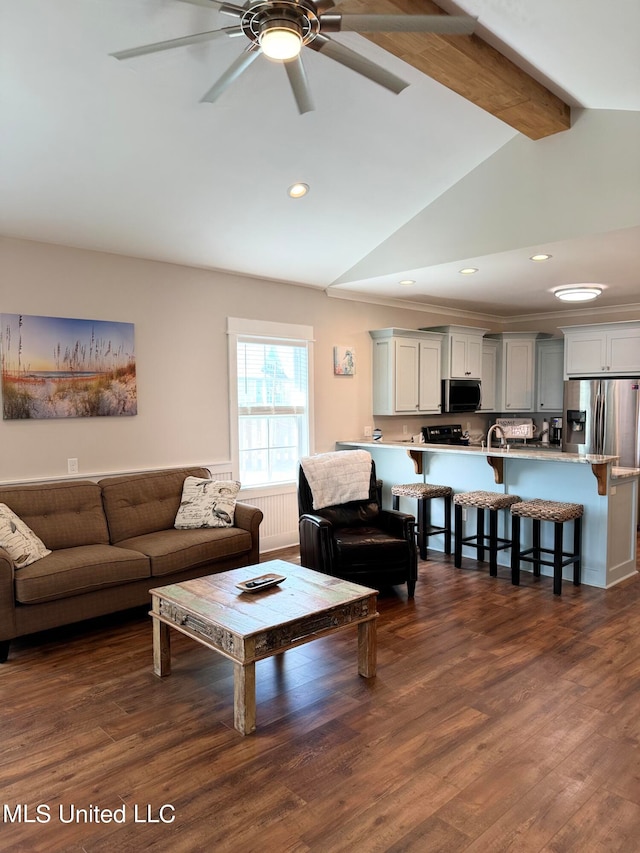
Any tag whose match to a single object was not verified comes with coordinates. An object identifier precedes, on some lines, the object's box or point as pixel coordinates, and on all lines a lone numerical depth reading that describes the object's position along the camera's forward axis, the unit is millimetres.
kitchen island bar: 4387
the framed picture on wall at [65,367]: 3947
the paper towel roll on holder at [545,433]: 7616
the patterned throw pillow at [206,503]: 4316
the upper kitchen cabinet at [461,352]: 6949
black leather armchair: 4090
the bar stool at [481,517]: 4637
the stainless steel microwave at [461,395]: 7004
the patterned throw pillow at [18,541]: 3350
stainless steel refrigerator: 6391
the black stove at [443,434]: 7090
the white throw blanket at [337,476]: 4574
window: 5305
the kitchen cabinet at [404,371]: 6328
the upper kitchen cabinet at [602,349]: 6645
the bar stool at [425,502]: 5133
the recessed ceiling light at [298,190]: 4075
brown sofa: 3273
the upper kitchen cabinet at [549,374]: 7594
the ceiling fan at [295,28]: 1976
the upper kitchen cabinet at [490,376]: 7590
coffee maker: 7715
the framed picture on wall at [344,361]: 6051
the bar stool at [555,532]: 4227
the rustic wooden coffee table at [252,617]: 2508
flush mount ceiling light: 5730
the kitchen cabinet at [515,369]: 7703
